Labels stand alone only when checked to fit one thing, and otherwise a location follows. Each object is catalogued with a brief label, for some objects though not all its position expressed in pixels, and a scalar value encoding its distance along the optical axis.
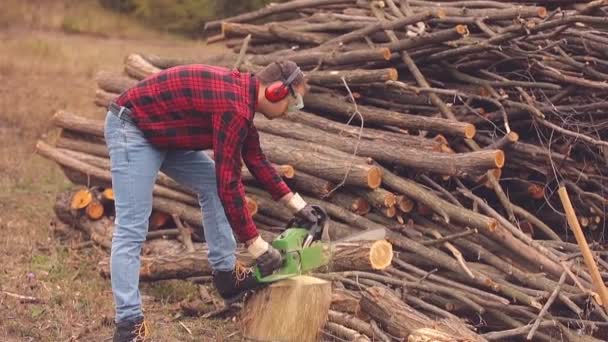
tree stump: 5.14
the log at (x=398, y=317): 4.71
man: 4.54
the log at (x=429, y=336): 4.52
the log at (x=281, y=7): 8.73
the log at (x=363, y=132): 6.45
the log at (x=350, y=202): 6.28
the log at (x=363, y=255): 5.41
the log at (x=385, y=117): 6.38
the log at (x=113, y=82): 8.75
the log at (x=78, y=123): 8.26
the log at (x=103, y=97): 8.83
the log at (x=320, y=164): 6.05
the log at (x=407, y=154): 5.87
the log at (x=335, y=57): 7.03
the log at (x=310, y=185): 6.33
